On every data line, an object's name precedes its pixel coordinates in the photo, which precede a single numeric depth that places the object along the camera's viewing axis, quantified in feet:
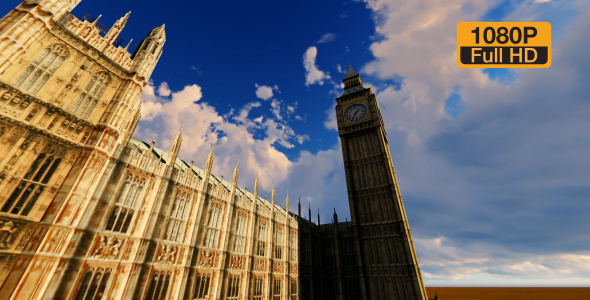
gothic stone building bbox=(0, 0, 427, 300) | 41.98
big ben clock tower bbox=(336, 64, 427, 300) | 118.32
